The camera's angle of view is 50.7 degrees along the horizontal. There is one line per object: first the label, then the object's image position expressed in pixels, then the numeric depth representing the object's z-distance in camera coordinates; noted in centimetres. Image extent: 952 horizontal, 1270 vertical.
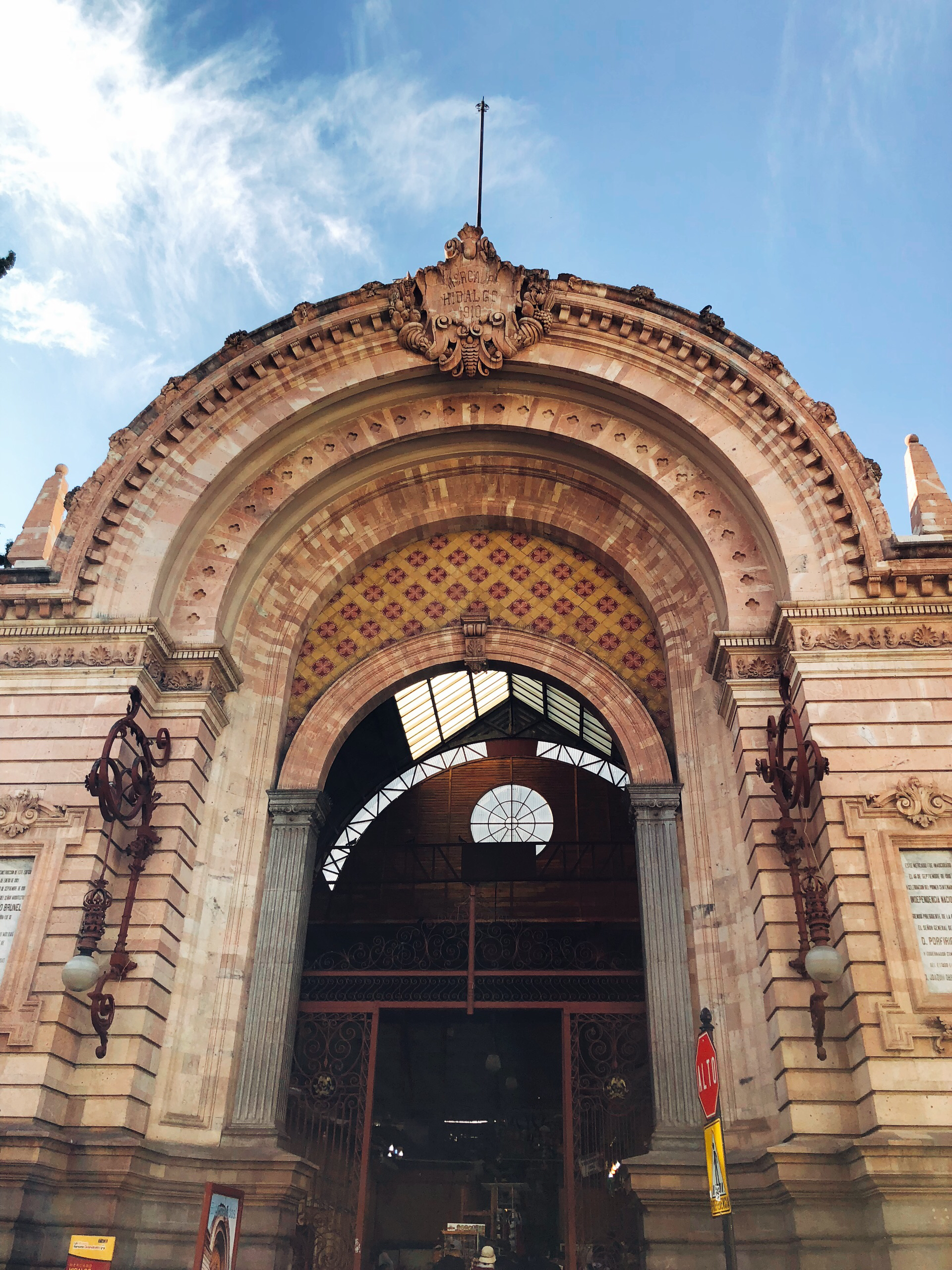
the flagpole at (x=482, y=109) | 2160
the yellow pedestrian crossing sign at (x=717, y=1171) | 850
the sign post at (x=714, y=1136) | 856
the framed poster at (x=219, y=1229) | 1008
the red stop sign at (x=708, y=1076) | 909
